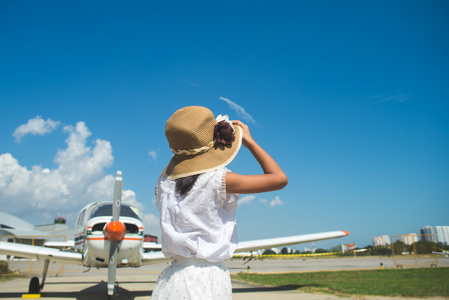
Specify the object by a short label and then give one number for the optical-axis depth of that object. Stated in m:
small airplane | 7.20
